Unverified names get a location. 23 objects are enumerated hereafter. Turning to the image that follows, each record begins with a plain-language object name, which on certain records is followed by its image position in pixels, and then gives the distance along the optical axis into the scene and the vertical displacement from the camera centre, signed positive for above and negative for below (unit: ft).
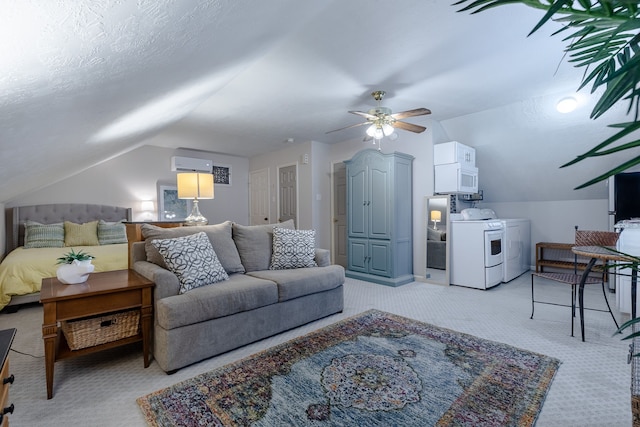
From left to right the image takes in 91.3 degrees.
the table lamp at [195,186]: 10.30 +0.90
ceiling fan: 10.59 +3.11
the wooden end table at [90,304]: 5.88 -1.83
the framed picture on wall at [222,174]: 21.29 +2.63
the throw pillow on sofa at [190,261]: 7.61 -1.21
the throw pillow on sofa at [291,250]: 10.28 -1.28
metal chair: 8.95 -1.11
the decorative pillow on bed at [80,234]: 14.15 -0.96
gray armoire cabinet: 14.19 -0.33
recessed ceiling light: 11.69 +3.90
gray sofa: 6.82 -2.15
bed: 10.39 -1.43
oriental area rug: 5.29 -3.45
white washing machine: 14.44 -1.95
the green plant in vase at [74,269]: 6.73 -1.20
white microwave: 13.88 +1.41
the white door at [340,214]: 17.88 -0.22
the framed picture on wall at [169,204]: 18.84 +0.54
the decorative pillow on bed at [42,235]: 13.48 -0.94
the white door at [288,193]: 19.31 +1.19
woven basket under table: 6.28 -2.41
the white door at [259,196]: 21.56 +1.10
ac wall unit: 19.07 +3.05
